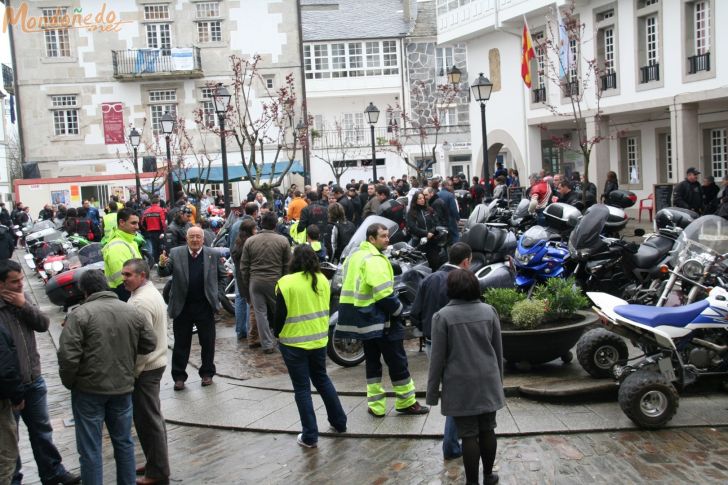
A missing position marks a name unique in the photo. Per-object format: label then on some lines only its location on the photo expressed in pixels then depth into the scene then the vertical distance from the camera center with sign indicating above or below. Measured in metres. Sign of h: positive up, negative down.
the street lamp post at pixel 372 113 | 25.48 +1.75
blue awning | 38.31 +0.32
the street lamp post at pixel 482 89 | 18.11 +1.64
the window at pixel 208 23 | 40.97 +7.66
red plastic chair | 25.81 -1.53
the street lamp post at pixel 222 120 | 18.25 +1.31
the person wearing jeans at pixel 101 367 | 5.94 -1.27
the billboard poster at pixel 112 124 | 40.81 +2.99
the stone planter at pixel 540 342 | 8.47 -1.82
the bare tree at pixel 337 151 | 46.66 +1.26
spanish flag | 26.09 +3.34
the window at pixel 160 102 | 41.22 +3.96
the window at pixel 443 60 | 48.91 +6.25
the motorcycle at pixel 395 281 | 10.02 -1.40
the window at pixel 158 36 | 40.97 +7.13
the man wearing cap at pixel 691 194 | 16.48 -0.78
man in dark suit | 9.39 -1.28
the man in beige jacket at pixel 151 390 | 6.68 -1.63
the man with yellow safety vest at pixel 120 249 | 9.89 -0.75
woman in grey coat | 6.06 -1.45
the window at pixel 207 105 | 40.06 +3.64
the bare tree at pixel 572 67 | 23.86 +2.81
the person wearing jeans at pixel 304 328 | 7.39 -1.34
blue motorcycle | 11.22 -1.28
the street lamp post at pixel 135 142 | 28.72 +1.45
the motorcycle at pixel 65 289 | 13.45 -1.60
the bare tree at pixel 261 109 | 39.62 +3.28
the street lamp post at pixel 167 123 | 23.78 +1.68
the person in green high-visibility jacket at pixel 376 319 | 7.84 -1.38
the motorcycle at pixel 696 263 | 8.47 -1.11
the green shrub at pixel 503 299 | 8.64 -1.39
